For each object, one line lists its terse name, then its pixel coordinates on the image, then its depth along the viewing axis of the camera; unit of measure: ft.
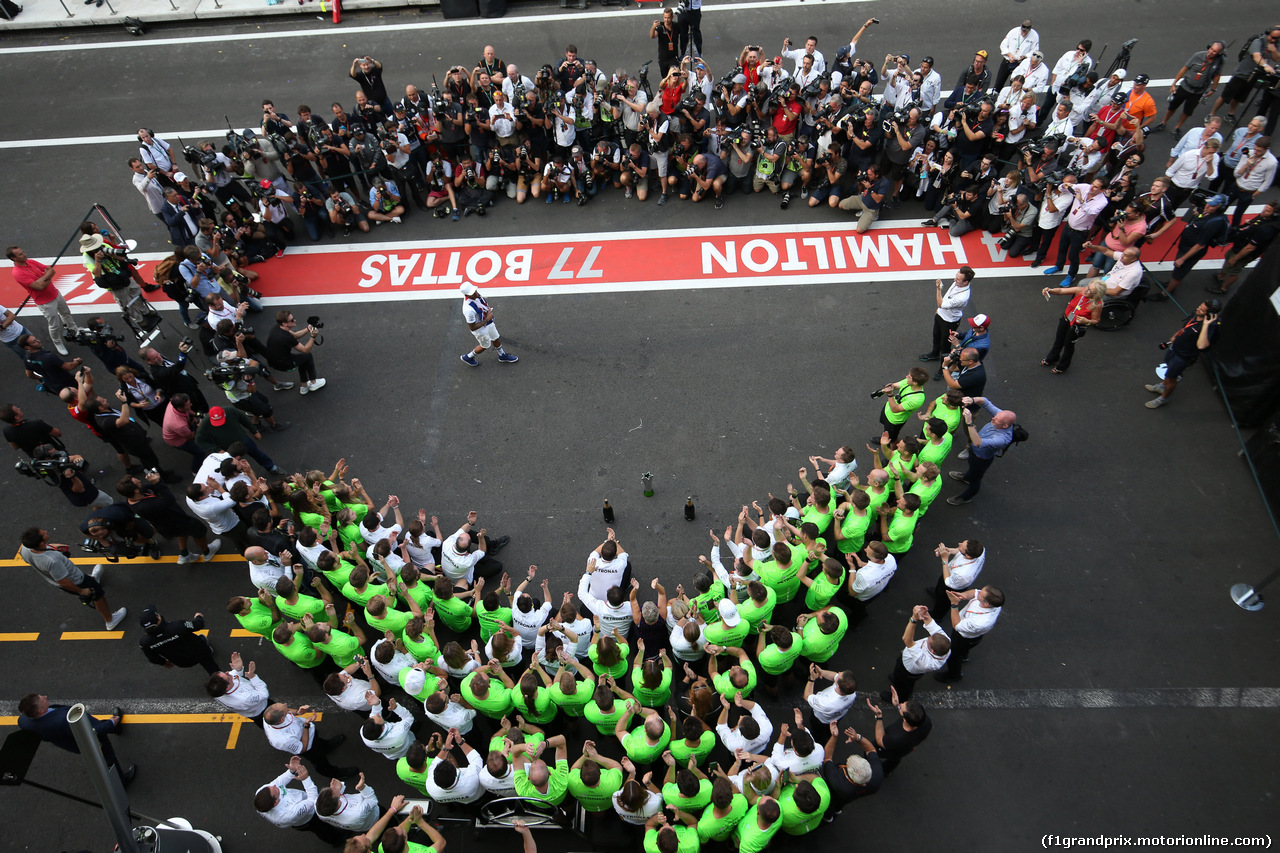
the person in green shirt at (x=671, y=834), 19.20
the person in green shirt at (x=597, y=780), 20.66
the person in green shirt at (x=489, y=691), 22.50
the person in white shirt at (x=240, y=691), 22.44
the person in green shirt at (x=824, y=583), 24.36
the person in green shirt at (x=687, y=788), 20.08
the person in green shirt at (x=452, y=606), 25.49
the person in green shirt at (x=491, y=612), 25.55
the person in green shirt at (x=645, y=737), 21.15
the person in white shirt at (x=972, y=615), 23.72
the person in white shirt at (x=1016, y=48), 47.98
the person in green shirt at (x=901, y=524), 26.68
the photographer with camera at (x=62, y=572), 27.84
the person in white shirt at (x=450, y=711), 22.16
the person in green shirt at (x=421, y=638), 23.62
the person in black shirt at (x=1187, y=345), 32.07
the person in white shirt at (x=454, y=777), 21.02
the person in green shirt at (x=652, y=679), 22.89
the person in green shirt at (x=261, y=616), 25.23
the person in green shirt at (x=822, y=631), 23.45
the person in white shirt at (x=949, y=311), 33.65
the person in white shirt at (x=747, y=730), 21.31
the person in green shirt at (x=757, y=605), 23.97
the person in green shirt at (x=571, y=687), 22.40
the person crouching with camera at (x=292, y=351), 36.40
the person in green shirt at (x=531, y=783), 21.29
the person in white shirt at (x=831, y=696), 21.99
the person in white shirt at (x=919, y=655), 22.63
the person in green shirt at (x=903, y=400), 30.27
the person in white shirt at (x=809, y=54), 46.99
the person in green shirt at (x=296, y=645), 24.02
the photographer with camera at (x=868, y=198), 43.04
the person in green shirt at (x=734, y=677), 23.07
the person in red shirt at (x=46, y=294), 38.55
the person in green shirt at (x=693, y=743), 21.13
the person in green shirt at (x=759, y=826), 19.29
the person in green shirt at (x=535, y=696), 22.59
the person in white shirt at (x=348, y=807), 20.58
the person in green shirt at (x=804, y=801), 19.75
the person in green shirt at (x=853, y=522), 26.86
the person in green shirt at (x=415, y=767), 20.99
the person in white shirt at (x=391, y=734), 22.80
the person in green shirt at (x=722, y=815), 19.95
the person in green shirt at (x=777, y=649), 23.26
